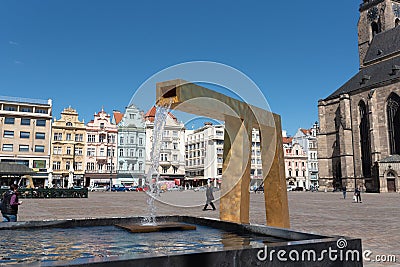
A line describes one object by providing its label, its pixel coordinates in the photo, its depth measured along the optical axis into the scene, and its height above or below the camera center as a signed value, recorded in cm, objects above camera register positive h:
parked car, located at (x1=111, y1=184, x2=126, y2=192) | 6035 -117
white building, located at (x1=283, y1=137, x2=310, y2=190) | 8531 +340
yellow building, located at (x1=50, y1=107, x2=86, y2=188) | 6072 +564
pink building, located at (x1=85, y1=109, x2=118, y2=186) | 6481 +526
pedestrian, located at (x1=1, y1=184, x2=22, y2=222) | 913 -60
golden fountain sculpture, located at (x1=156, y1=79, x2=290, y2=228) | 745 +40
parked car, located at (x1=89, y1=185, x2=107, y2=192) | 6051 -107
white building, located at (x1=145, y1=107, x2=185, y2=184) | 5718 +302
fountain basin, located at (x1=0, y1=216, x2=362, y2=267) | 334 -87
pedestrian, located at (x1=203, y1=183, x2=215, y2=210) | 1966 -79
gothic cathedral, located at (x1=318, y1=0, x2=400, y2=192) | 4966 +948
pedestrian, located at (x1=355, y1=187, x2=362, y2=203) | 2734 -111
